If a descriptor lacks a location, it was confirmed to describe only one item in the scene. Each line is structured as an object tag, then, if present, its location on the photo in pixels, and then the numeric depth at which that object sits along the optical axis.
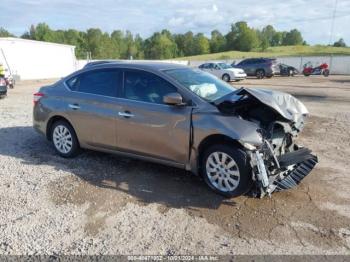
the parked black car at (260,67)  32.66
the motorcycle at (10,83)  22.09
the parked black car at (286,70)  37.50
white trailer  33.06
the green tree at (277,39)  136.88
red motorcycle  37.56
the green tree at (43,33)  96.87
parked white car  28.16
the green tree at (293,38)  133.12
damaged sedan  4.83
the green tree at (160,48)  106.25
